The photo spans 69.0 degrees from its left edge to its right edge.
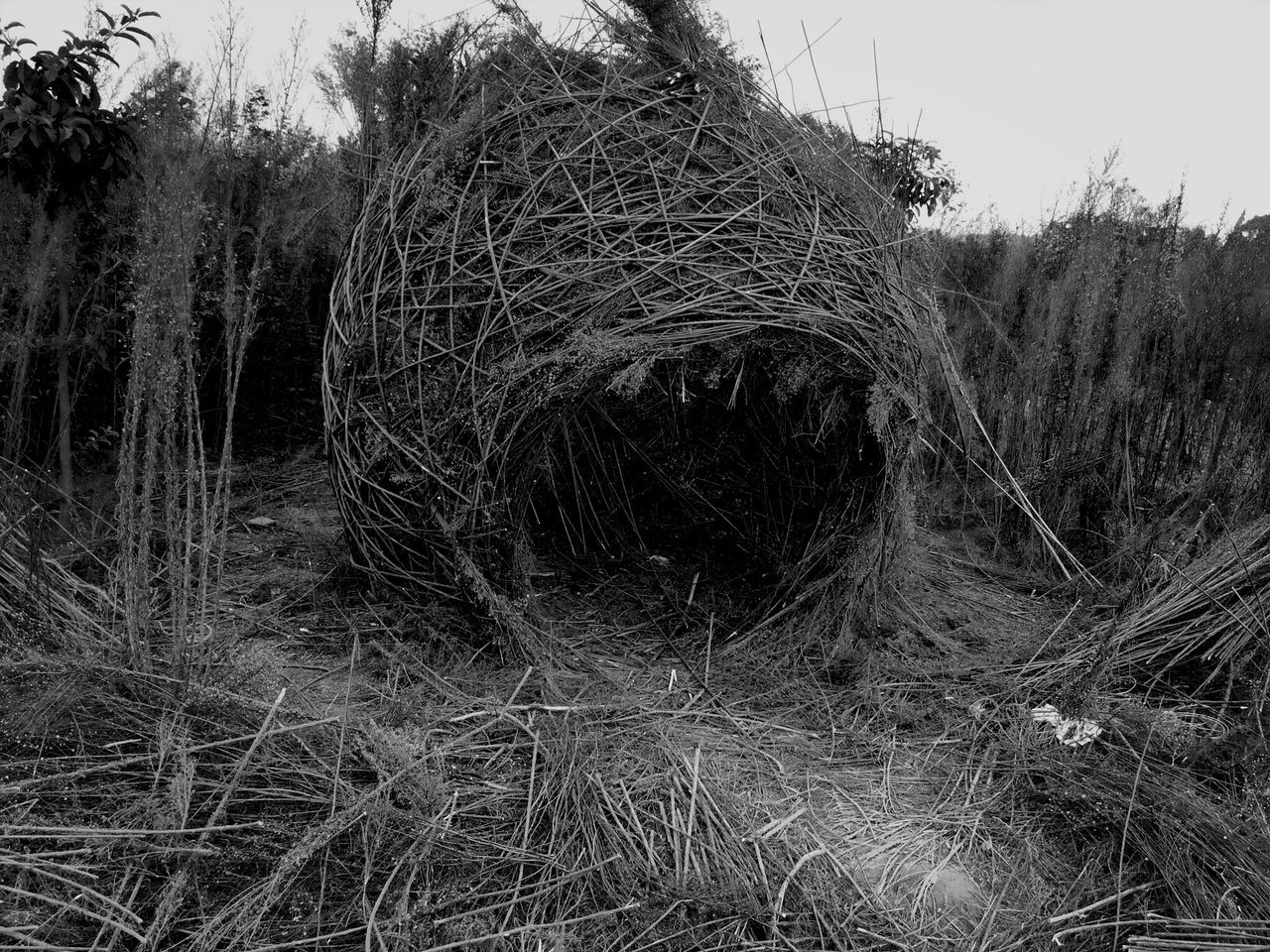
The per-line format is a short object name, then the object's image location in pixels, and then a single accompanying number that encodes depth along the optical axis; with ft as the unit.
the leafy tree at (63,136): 13.91
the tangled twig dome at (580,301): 10.98
